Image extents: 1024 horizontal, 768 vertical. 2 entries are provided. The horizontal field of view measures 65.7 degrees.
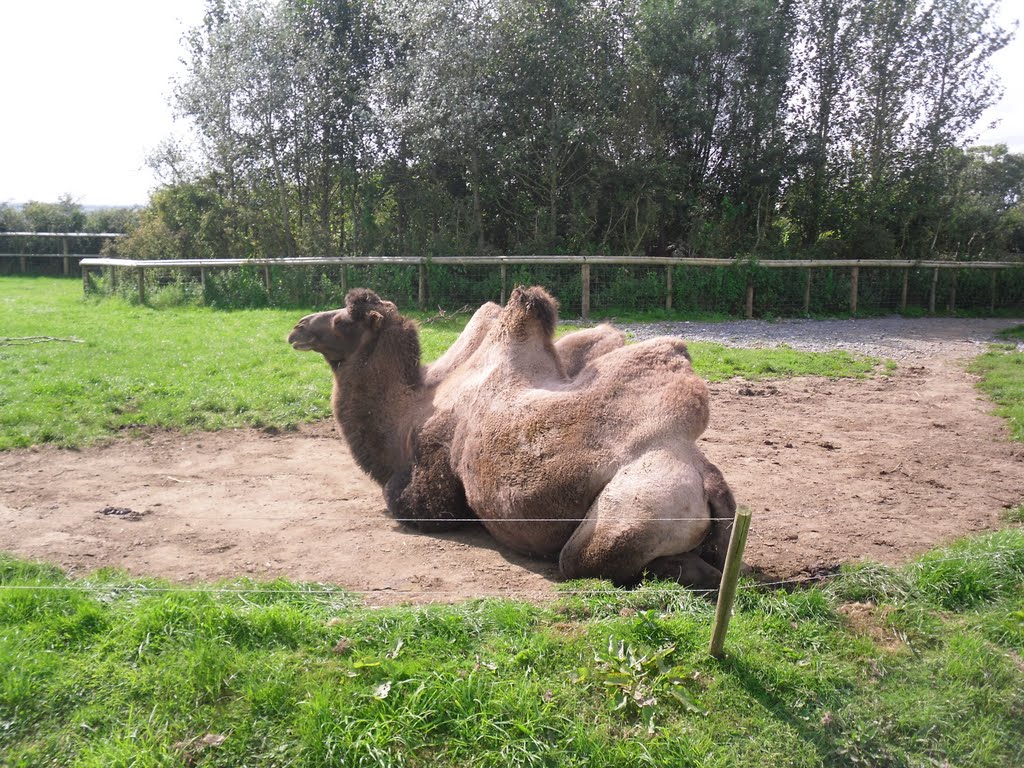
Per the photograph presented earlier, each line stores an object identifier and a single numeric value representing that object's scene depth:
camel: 4.58
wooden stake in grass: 3.51
